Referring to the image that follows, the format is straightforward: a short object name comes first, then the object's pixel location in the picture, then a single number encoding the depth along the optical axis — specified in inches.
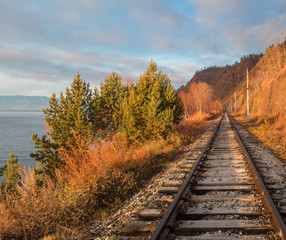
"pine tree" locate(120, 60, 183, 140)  521.7
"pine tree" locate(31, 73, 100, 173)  804.0
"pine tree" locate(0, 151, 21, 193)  796.5
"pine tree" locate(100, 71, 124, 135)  811.5
